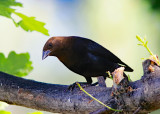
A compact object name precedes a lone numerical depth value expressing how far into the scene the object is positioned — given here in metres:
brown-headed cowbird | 5.03
